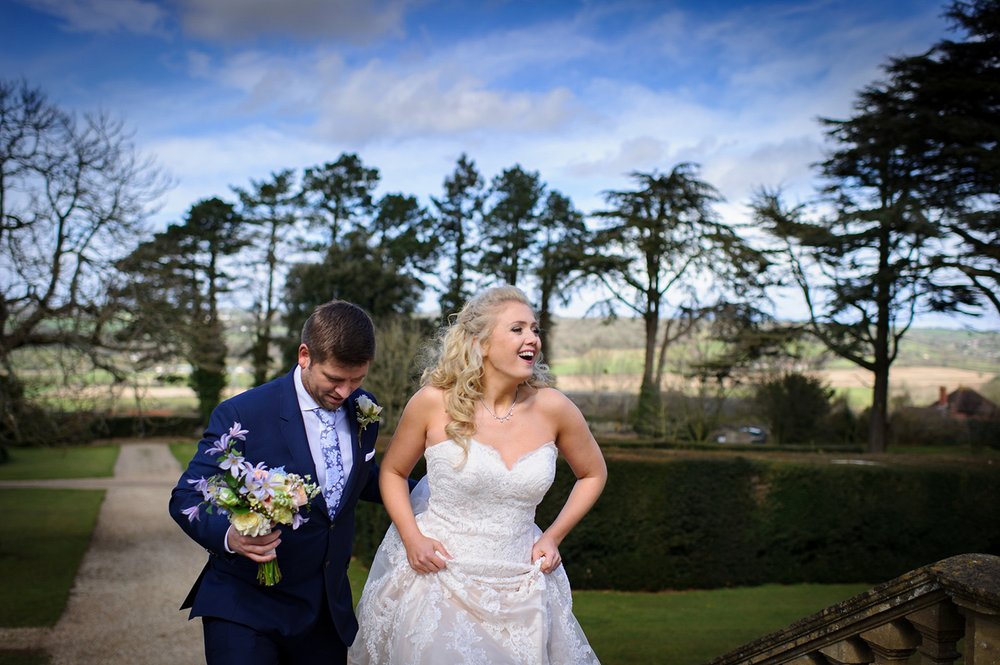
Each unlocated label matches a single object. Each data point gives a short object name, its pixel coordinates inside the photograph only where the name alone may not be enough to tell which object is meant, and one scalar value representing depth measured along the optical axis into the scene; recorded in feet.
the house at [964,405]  110.11
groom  9.88
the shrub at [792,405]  87.51
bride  11.21
